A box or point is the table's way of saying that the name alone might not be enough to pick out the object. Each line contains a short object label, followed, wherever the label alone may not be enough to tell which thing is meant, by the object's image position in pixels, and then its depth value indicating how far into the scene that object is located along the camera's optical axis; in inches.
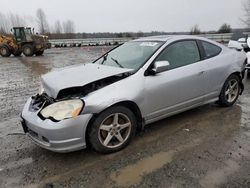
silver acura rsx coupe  89.6
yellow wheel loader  658.6
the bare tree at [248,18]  1133.3
